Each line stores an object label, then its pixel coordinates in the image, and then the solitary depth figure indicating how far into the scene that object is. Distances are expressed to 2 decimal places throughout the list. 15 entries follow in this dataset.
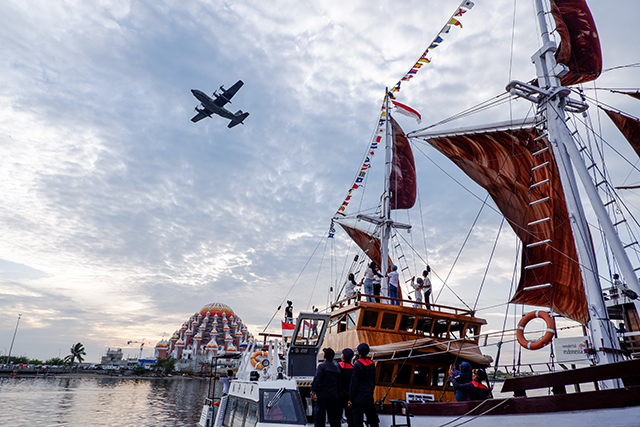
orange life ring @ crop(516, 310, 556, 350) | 7.40
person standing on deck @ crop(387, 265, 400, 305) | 16.08
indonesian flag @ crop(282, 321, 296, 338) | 12.62
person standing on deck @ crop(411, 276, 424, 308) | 16.23
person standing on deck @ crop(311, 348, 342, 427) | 7.54
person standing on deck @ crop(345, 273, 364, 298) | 17.14
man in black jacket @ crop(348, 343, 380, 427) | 7.21
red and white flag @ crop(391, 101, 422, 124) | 23.80
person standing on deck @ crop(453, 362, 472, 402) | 8.30
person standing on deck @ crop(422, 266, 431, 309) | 16.47
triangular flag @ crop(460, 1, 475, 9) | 15.39
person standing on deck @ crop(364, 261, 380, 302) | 16.14
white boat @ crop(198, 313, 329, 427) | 8.12
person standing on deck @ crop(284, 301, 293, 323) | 15.49
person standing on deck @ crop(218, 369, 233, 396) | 13.72
